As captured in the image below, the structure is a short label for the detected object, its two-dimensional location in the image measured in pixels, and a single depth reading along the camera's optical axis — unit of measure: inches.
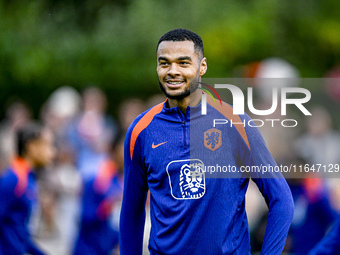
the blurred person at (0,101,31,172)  932.7
